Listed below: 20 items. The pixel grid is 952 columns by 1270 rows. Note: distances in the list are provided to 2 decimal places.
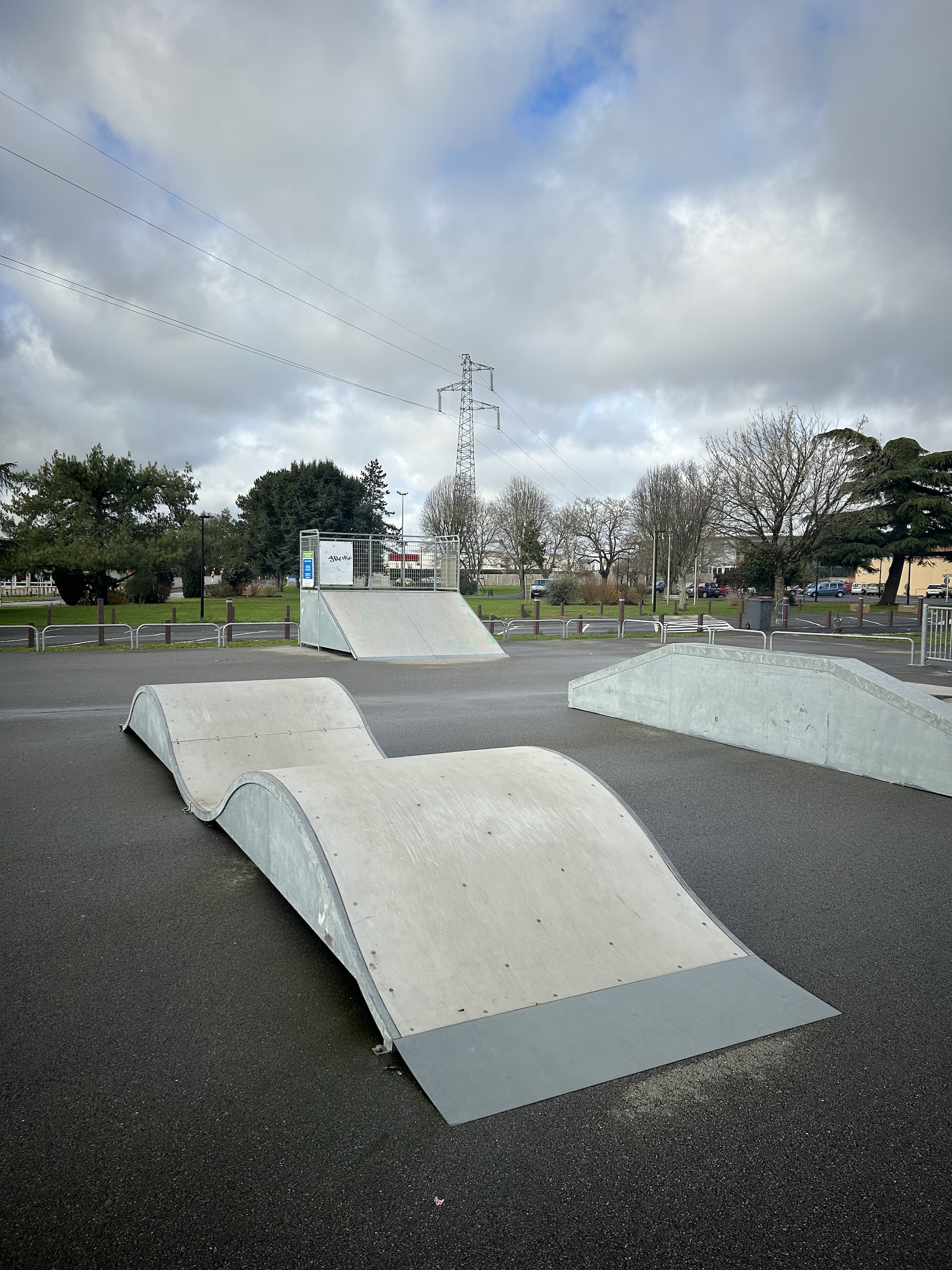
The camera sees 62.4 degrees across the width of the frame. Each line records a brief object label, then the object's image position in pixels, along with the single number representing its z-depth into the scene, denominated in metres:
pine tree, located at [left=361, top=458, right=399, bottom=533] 74.69
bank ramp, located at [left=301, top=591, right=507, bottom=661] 20.42
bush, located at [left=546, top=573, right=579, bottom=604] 50.19
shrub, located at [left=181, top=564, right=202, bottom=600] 52.53
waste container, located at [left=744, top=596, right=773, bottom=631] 23.75
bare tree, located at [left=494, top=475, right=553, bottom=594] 57.69
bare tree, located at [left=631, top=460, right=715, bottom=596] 57.59
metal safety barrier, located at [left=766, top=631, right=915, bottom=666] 26.25
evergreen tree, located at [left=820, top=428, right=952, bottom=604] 48.66
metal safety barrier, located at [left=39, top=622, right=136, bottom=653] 21.78
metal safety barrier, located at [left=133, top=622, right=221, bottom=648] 24.17
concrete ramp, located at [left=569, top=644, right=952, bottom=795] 7.50
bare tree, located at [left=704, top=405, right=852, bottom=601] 37.50
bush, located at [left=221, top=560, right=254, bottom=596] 59.44
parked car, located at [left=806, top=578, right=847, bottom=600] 82.25
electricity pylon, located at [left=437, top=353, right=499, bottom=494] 64.12
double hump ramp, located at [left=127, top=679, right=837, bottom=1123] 3.10
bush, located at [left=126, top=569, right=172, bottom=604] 46.69
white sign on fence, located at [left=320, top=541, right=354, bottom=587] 23.06
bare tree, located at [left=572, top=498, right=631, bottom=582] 65.00
